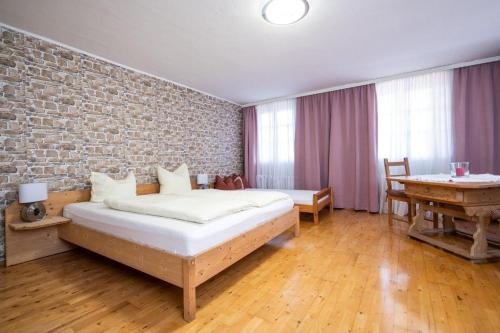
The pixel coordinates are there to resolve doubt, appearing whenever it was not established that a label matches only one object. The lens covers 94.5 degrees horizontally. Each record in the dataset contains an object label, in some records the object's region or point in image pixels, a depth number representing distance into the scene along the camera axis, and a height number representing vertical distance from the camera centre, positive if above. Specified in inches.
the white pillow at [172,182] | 142.6 -9.1
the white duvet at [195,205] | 73.8 -14.0
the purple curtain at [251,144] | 220.1 +21.4
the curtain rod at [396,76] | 133.6 +59.2
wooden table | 83.0 -19.2
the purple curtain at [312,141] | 186.1 +19.8
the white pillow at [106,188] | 112.3 -9.3
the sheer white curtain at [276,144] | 203.2 +20.5
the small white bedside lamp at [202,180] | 169.0 -9.3
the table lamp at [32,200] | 89.3 -11.5
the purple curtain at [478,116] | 130.6 +27.1
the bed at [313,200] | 142.6 -22.5
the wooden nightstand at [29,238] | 91.9 -28.8
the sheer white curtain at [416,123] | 144.6 +27.3
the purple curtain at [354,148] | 165.2 +12.6
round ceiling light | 81.3 +57.1
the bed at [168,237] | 61.8 -23.1
